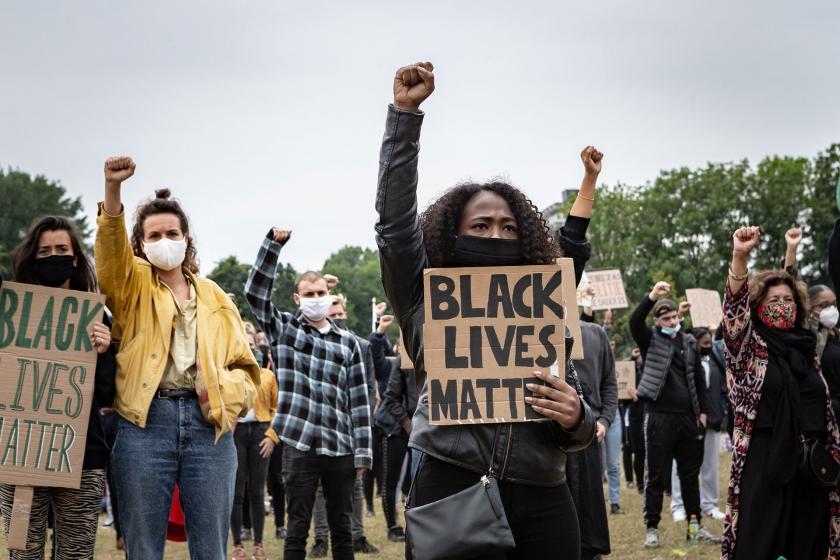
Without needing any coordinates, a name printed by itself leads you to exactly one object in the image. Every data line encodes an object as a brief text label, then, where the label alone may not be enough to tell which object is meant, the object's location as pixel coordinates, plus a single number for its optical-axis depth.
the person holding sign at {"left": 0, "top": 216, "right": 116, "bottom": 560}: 5.35
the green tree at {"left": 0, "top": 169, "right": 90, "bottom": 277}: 69.94
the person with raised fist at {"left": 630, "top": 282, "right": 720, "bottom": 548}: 10.88
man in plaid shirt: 7.58
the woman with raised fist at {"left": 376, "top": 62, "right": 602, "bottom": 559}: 3.47
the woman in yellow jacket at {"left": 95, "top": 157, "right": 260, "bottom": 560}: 5.02
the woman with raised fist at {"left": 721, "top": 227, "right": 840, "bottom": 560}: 6.54
